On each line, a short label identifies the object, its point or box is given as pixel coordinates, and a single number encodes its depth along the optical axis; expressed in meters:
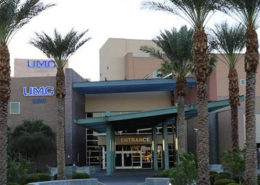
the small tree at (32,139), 45.88
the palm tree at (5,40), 21.39
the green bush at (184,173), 20.28
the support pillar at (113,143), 45.55
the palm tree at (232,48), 30.31
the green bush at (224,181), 22.44
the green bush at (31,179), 28.04
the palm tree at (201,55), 20.89
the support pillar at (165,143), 41.15
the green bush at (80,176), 30.52
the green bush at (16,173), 25.31
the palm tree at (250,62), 20.07
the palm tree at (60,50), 29.84
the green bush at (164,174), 28.24
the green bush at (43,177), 30.22
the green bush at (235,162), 24.81
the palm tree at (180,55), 31.53
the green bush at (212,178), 25.64
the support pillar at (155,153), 46.03
